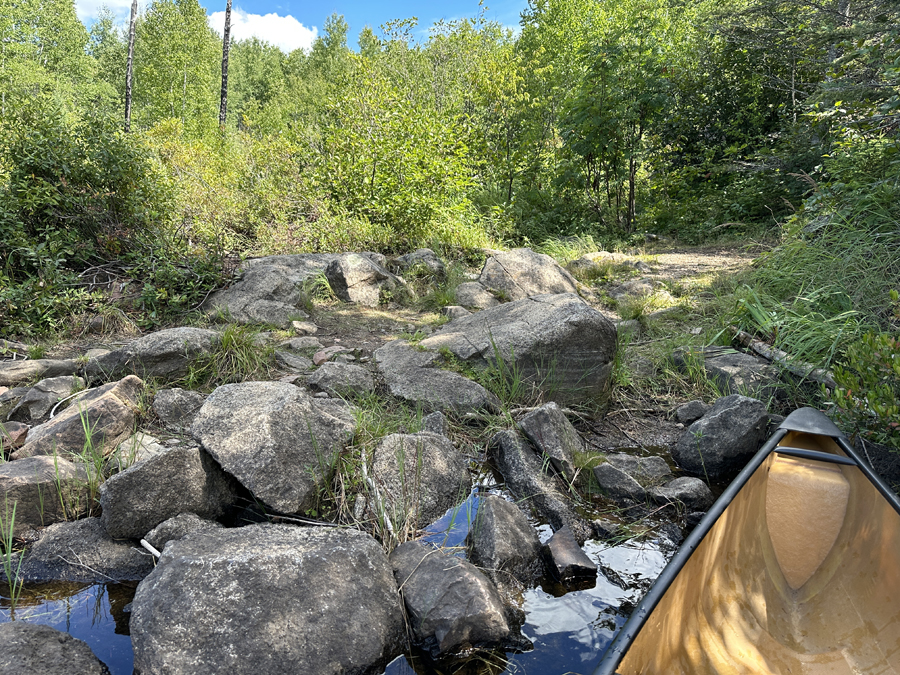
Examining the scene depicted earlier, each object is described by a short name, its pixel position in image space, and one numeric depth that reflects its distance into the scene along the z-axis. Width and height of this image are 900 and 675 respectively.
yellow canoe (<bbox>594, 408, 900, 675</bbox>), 1.90
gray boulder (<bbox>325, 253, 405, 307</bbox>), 6.23
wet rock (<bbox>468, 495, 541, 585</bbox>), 2.40
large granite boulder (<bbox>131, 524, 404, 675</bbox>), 1.84
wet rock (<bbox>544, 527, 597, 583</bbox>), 2.48
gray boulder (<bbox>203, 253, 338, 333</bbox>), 5.34
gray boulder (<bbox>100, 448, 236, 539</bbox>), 2.48
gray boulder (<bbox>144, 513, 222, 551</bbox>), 2.45
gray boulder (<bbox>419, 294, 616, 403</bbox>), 3.95
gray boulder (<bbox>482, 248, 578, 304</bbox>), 6.46
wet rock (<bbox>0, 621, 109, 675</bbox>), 1.73
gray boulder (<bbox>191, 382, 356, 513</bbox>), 2.64
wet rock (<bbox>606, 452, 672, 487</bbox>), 3.22
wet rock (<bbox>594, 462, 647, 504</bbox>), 3.02
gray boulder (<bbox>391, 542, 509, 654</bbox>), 2.06
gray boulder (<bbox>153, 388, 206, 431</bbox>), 3.43
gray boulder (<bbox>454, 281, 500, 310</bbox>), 6.14
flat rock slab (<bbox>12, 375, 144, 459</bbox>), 2.99
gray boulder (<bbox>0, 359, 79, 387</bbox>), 3.92
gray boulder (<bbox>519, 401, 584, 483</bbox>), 3.17
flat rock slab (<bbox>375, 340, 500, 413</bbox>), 3.76
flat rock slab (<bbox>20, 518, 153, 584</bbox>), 2.44
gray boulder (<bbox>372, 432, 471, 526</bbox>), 2.74
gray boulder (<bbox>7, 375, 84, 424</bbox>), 3.54
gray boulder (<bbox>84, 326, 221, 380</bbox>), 3.90
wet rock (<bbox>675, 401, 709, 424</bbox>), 3.89
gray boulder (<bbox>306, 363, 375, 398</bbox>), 3.89
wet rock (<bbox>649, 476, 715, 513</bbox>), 2.98
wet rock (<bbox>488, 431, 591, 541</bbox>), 2.86
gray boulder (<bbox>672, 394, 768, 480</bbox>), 3.33
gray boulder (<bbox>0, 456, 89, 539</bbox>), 2.56
